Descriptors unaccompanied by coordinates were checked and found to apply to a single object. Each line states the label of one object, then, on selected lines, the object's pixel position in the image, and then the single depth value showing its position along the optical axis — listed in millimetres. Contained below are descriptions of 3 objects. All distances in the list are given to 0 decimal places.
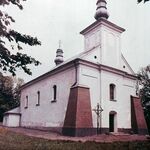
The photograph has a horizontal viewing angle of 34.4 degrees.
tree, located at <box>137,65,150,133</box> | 40038
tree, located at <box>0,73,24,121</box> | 47334
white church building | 21438
